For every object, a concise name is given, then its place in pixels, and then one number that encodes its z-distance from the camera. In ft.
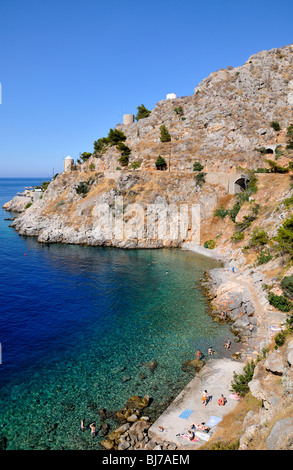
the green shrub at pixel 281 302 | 95.91
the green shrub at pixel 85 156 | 314.96
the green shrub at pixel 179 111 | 327.55
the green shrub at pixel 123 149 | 269.11
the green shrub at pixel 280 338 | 73.36
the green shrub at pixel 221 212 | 211.20
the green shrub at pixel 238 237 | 175.52
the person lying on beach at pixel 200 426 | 56.80
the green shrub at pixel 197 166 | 244.11
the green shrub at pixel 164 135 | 287.48
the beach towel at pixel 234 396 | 66.28
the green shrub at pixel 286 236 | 109.19
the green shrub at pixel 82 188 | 253.01
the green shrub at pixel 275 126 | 263.29
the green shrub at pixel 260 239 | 142.97
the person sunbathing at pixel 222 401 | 64.18
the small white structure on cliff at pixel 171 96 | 375.45
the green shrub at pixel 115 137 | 289.55
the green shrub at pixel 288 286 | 96.12
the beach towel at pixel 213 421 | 58.36
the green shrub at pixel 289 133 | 212.64
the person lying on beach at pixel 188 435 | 54.75
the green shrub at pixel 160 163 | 250.98
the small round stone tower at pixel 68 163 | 305.53
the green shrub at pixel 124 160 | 269.44
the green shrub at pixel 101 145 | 305.86
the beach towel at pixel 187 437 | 54.39
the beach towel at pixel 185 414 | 60.64
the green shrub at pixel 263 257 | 130.31
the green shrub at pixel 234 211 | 198.49
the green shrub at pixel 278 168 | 191.21
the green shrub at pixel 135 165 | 258.16
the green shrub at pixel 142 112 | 379.29
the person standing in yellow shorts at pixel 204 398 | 64.34
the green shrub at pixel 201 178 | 227.61
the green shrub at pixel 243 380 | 67.26
